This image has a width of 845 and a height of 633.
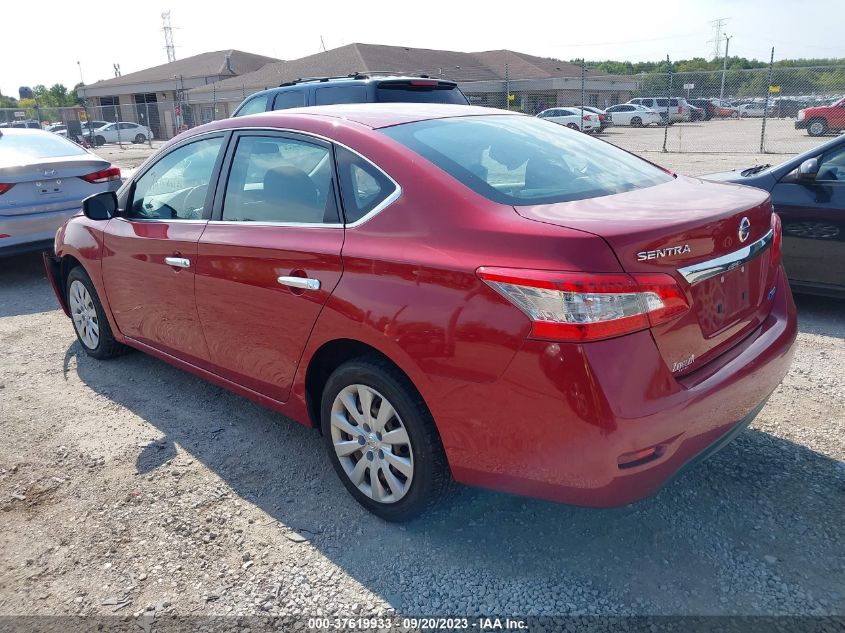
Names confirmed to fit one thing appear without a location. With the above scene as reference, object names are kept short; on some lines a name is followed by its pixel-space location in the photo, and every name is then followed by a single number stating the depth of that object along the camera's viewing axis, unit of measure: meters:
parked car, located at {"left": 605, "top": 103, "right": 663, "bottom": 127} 37.03
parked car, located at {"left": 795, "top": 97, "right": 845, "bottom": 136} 23.55
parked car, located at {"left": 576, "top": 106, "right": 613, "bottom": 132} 33.38
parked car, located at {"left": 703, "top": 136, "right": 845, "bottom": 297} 5.05
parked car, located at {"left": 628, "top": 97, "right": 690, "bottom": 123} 33.78
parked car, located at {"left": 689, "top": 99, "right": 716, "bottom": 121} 37.09
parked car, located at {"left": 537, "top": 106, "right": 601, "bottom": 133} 31.30
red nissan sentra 2.21
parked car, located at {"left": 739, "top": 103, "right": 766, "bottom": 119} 35.09
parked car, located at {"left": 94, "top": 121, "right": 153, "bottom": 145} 40.84
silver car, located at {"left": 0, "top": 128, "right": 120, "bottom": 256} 7.02
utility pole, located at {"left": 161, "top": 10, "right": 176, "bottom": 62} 88.19
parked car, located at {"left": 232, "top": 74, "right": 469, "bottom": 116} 8.29
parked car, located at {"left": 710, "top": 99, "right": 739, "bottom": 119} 36.61
